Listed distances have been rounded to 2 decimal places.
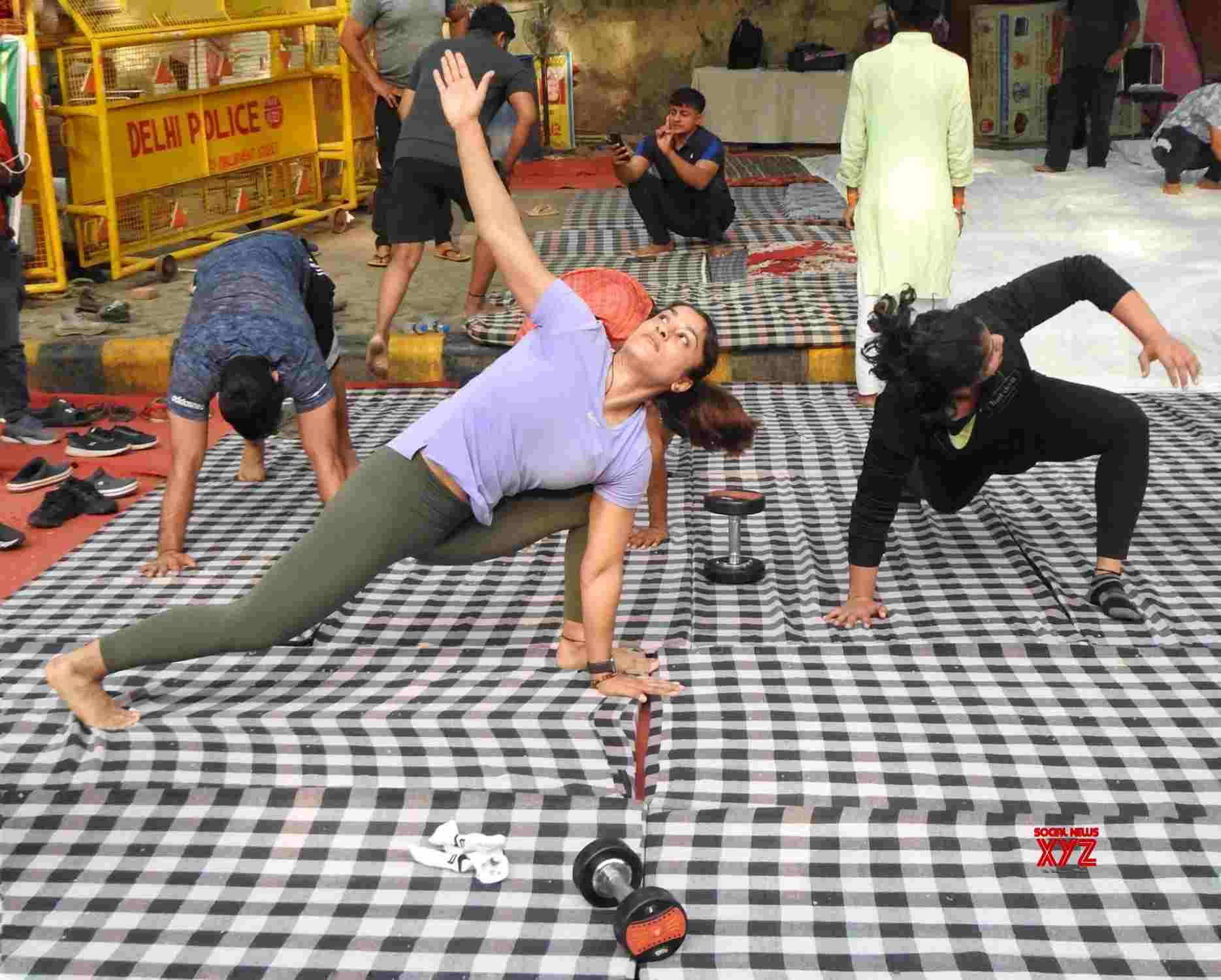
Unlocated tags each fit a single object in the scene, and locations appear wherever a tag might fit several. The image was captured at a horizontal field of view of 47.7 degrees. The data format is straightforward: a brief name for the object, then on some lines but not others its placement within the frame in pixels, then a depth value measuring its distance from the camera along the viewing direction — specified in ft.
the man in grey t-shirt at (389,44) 22.99
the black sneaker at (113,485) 15.58
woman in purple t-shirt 9.55
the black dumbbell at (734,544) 12.28
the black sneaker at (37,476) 16.01
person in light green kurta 16.24
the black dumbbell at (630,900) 7.49
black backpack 38.34
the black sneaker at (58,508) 14.82
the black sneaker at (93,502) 15.16
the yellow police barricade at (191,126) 23.49
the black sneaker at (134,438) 17.38
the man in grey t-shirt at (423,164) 18.93
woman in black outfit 10.55
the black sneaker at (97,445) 17.15
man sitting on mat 22.76
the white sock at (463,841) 8.59
